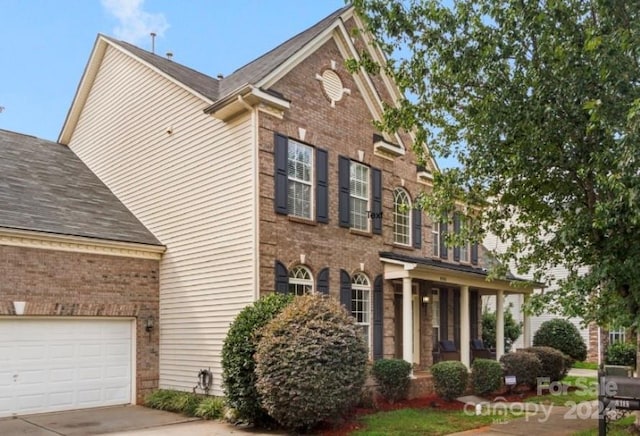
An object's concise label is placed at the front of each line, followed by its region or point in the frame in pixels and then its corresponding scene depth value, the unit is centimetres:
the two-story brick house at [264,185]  1222
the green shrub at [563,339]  2238
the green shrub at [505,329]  2402
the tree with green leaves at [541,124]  823
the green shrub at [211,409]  1135
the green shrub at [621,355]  2166
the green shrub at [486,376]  1441
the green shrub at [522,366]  1522
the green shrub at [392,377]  1304
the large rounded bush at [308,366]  954
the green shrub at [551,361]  1638
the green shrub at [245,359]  1034
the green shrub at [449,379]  1328
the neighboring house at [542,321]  2447
